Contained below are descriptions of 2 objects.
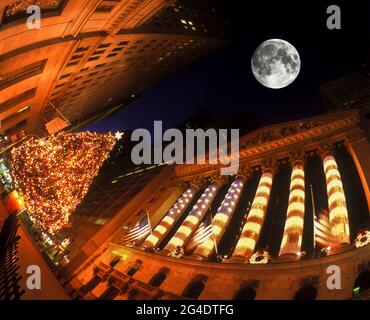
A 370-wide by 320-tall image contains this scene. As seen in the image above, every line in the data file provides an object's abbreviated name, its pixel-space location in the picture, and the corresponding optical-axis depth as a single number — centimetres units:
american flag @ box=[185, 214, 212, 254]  2578
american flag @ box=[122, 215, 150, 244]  3143
